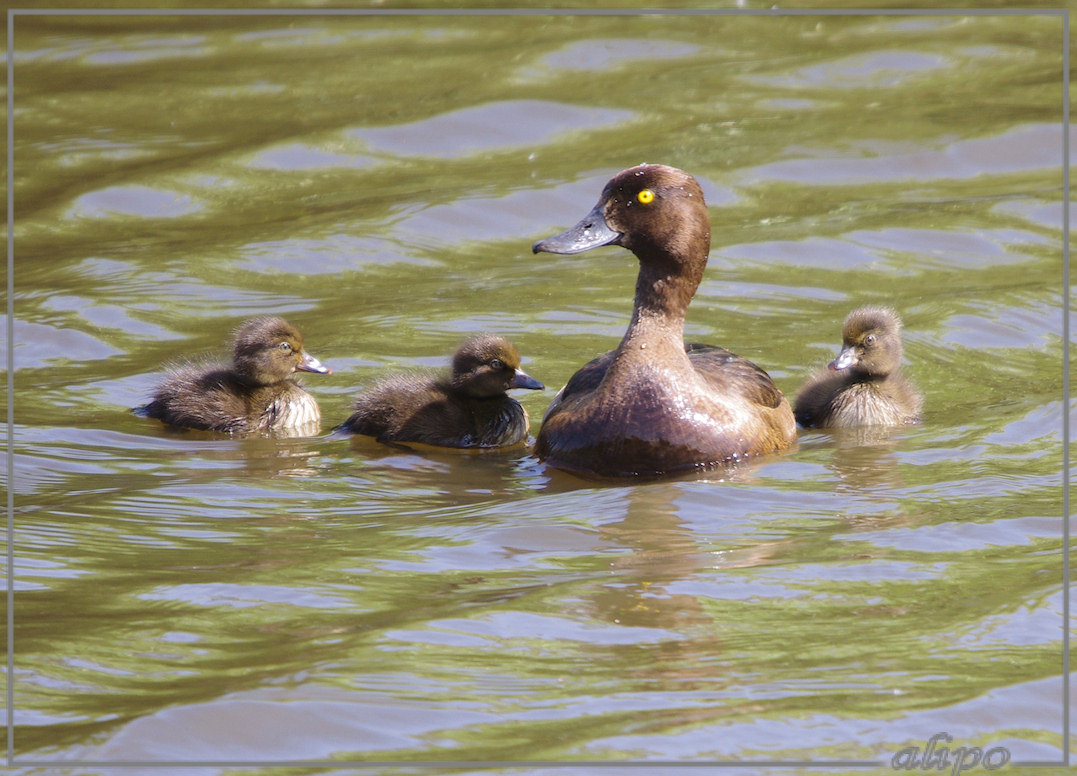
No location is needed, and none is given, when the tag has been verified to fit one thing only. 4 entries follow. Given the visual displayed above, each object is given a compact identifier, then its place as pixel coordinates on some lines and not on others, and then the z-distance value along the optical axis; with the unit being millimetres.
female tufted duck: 14227
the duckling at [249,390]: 16234
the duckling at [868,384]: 16125
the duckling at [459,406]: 15883
